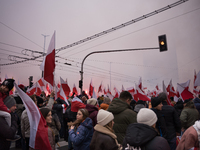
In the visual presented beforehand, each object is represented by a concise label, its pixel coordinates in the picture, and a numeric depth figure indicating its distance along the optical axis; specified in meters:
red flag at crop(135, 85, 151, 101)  10.39
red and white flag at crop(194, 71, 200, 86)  10.40
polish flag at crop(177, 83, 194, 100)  9.29
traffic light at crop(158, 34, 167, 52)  12.51
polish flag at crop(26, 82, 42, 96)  12.86
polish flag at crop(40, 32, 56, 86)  4.78
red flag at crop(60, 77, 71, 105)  11.39
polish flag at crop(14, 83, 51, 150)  2.96
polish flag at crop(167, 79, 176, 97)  13.39
